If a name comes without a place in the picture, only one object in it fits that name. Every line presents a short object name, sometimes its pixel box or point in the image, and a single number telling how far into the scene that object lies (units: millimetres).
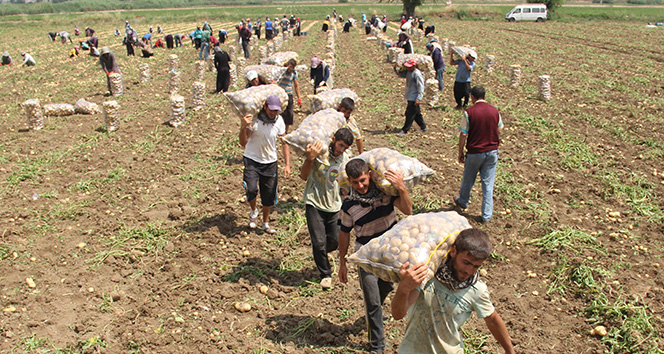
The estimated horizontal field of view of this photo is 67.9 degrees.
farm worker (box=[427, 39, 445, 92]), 16031
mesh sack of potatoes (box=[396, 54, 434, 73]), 11900
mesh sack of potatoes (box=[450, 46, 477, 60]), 12930
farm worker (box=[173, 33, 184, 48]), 33781
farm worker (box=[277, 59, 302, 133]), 11484
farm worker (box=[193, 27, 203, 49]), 30516
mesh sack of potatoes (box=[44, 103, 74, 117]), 14291
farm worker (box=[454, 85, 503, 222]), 7375
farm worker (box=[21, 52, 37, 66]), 25000
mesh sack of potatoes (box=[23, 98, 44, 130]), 12727
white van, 50875
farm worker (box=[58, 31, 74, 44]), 35656
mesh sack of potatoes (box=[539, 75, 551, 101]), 15391
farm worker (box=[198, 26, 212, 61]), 24203
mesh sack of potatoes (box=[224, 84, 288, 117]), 7016
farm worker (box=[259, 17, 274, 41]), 35469
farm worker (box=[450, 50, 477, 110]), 12969
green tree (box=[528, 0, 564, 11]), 53578
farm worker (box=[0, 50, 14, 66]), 25422
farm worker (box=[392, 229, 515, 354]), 3225
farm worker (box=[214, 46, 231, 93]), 15781
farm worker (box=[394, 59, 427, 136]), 11422
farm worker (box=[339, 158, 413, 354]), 4520
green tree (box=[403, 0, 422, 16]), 58062
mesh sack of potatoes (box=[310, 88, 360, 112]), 8062
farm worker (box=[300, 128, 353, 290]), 5645
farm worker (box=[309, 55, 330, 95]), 12852
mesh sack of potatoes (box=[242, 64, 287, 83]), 10445
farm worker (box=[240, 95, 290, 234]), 6840
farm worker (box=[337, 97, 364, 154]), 6680
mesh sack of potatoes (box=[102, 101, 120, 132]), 12469
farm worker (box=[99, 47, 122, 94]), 16691
